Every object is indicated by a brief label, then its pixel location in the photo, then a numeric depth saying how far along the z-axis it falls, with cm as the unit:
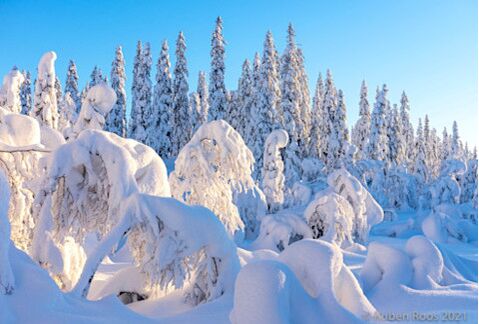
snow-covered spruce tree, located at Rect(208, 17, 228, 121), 3888
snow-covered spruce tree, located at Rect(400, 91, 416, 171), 6146
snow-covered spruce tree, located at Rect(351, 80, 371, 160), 4766
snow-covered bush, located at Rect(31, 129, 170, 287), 668
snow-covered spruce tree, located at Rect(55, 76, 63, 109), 4819
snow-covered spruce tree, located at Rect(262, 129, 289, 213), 2223
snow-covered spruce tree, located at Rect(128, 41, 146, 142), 3987
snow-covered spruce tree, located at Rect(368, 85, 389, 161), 4381
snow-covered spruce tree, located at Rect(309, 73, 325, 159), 4436
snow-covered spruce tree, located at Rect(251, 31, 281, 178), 3369
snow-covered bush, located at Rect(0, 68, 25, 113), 1609
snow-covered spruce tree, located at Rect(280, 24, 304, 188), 3291
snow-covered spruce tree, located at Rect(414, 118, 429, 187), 4919
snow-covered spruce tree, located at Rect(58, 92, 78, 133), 4062
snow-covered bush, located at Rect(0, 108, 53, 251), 804
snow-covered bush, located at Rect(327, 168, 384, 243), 1862
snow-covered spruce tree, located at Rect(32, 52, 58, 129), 2123
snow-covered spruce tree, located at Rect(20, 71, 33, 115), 5514
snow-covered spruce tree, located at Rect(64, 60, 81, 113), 4966
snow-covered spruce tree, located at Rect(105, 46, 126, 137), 4372
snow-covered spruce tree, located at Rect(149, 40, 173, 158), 3950
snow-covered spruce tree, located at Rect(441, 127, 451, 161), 7731
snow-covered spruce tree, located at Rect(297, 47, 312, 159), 3988
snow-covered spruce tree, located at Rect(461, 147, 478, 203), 4456
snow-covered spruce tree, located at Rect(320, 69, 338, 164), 4141
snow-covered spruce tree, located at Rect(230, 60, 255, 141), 4137
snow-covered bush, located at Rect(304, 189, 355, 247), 1659
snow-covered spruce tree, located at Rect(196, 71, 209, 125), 5853
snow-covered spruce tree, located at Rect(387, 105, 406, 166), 4928
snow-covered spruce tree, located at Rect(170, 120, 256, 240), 906
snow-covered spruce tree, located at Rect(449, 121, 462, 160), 6136
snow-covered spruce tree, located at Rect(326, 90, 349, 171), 3902
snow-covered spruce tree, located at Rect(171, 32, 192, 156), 4262
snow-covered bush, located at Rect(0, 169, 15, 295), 457
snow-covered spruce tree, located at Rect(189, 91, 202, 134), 5183
